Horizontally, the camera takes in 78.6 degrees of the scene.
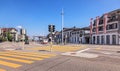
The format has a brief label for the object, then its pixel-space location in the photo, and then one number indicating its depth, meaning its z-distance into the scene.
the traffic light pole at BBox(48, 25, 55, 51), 8.08
